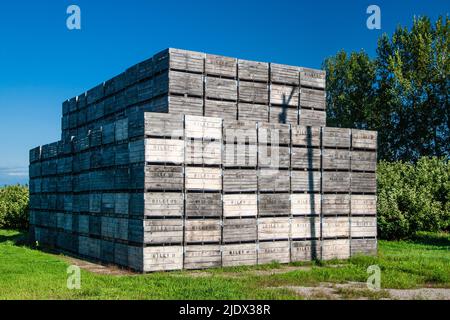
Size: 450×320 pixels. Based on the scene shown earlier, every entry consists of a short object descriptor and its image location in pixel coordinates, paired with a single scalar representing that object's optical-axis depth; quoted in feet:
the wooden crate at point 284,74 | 50.70
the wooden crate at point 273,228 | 45.21
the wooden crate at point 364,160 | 50.72
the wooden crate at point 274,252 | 45.03
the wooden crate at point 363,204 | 50.40
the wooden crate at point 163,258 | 40.14
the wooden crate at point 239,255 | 43.45
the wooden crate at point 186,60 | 45.50
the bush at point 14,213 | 92.58
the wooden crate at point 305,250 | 46.78
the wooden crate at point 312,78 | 52.65
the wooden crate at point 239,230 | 43.65
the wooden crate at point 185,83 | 45.32
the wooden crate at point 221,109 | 47.06
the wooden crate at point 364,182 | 50.56
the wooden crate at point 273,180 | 45.42
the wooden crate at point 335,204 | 48.62
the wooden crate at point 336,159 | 49.04
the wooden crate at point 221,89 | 47.24
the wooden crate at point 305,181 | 47.11
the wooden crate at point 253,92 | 49.05
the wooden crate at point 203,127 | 42.22
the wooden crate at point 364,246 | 50.01
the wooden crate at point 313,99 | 52.42
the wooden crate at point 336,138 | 49.16
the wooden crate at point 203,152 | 42.14
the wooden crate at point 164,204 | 40.45
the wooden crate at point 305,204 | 46.98
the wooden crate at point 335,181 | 48.78
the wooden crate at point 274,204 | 45.32
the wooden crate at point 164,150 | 40.57
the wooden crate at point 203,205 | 42.19
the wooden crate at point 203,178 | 42.14
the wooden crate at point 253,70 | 49.08
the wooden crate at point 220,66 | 47.39
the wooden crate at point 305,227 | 46.91
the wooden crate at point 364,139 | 50.80
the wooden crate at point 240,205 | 43.70
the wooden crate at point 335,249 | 48.42
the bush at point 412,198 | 69.46
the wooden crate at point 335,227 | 48.52
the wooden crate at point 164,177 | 40.54
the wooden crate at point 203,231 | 42.04
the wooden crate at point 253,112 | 48.82
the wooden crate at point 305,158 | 47.21
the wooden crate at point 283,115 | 50.42
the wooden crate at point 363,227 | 50.22
